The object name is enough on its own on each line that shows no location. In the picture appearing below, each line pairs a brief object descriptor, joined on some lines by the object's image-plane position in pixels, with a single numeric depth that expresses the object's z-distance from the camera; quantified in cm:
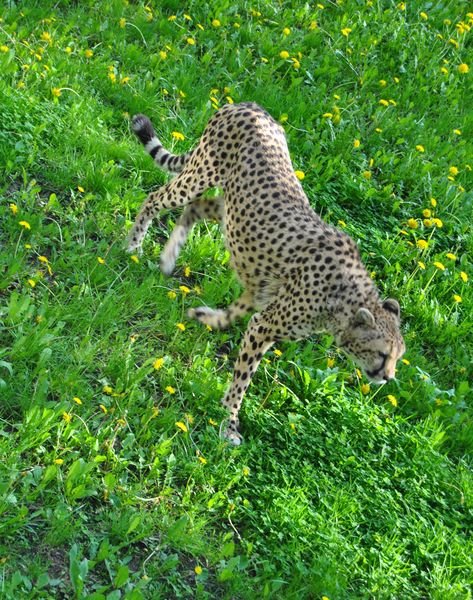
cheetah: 1056
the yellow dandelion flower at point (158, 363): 1035
